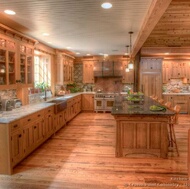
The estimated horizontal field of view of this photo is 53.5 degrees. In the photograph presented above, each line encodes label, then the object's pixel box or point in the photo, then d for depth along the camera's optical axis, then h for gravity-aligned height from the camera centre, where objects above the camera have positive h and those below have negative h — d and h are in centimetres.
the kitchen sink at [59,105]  508 -54
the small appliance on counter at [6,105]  382 -37
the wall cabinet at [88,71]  934 +76
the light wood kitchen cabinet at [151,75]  838 +49
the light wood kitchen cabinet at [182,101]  822 -67
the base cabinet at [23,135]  294 -92
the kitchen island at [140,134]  354 -92
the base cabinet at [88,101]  883 -72
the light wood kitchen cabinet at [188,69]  846 +75
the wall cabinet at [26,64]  445 +57
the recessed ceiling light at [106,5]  296 +129
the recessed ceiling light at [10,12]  326 +131
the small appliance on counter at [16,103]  412 -37
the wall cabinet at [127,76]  909 +48
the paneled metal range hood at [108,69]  906 +83
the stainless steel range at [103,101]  857 -70
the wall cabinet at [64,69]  732 +75
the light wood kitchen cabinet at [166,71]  858 +68
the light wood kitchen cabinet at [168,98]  830 -54
